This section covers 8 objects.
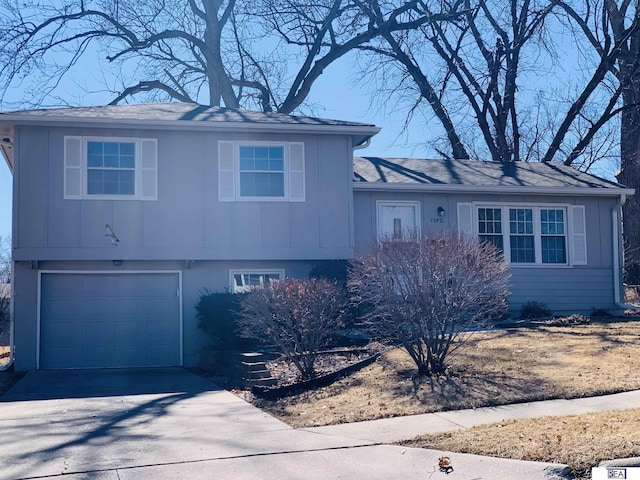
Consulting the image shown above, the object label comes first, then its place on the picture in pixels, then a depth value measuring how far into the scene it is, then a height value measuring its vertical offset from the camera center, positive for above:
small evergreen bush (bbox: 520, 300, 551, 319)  18.70 -0.92
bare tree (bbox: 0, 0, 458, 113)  27.48 +9.09
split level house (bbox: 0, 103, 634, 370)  15.59 +1.31
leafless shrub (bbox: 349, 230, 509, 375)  10.84 -0.23
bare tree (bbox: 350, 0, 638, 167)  30.17 +8.13
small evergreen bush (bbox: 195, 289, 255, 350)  14.41 -0.80
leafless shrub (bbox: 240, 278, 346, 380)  11.67 -0.61
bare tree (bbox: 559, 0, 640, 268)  29.23 +7.56
